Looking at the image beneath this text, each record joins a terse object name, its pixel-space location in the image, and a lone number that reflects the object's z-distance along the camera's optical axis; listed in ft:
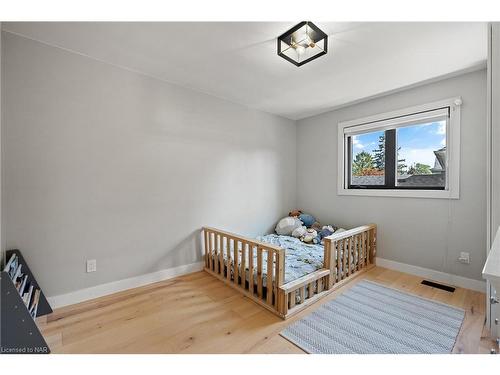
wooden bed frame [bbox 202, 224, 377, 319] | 5.97
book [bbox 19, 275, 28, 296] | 5.02
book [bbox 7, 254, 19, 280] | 4.80
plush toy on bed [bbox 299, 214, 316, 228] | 11.18
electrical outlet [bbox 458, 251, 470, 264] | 7.37
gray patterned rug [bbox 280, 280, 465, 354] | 4.75
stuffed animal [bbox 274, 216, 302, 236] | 10.71
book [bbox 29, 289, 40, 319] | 5.23
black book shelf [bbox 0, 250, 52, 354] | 4.06
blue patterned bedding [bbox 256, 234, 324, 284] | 6.79
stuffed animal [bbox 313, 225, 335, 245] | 9.64
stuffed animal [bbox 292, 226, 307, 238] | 10.18
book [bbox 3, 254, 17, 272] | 4.67
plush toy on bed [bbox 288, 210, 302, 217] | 11.79
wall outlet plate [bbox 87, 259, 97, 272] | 6.56
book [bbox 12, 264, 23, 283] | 4.87
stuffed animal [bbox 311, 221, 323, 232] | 10.81
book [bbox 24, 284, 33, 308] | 5.09
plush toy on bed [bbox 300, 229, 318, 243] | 9.62
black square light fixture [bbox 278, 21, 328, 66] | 5.08
